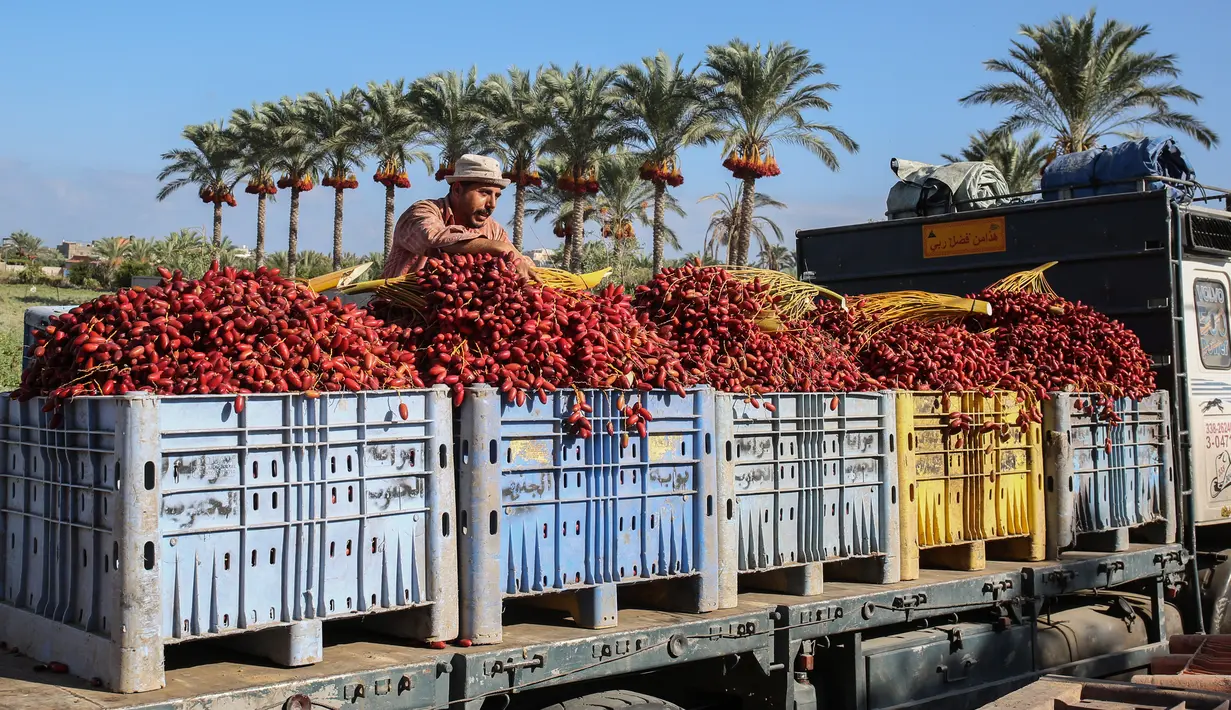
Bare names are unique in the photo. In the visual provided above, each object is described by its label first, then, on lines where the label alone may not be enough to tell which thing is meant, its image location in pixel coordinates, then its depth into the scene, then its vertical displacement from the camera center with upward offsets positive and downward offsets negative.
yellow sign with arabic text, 9.82 +1.45
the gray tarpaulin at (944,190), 10.59 +2.00
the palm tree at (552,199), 42.16 +7.83
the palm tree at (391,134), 40.25 +9.58
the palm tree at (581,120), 36.25 +9.03
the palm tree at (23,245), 67.31 +10.04
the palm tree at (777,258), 41.09 +5.91
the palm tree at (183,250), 44.41 +6.67
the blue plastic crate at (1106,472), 7.79 -0.41
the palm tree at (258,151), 44.56 +10.21
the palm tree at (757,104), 32.72 +8.70
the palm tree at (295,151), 42.75 +9.71
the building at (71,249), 93.20 +13.36
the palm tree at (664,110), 34.19 +8.88
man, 6.06 +1.04
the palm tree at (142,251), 49.12 +6.88
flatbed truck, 4.32 -0.97
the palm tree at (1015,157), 35.97 +7.72
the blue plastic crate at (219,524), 3.94 -0.38
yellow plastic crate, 6.79 -0.40
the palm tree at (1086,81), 29.28 +8.27
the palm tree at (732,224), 40.53 +6.88
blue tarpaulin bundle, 9.82 +2.06
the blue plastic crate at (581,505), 4.77 -0.38
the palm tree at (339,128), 41.66 +10.04
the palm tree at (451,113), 38.03 +9.66
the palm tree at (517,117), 37.00 +9.23
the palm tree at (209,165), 47.97 +10.33
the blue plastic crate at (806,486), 5.86 -0.37
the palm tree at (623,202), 41.84 +7.71
